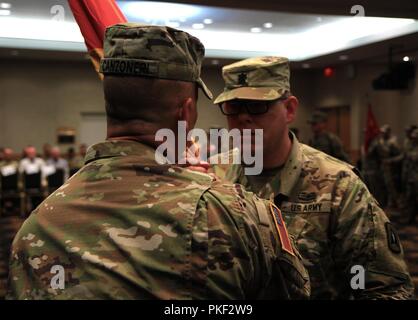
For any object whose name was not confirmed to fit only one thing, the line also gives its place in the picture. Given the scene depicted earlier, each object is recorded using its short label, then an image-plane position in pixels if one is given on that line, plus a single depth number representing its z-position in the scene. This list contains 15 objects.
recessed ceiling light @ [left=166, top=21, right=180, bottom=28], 5.63
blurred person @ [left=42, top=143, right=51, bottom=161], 10.17
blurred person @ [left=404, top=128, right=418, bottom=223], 8.18
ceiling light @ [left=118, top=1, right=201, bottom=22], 5.05
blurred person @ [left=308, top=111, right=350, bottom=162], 6.57
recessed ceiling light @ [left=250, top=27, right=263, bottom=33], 6.96
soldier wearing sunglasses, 1.60
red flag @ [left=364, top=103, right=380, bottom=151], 10.53
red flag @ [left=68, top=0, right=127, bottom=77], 1.96
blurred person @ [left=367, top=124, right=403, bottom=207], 9.80
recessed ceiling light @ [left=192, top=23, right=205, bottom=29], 6.13
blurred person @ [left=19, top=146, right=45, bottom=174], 9.48
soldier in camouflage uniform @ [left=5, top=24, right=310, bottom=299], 0.95
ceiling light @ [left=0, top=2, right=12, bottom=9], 4.44
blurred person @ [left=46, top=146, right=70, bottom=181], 9.74
